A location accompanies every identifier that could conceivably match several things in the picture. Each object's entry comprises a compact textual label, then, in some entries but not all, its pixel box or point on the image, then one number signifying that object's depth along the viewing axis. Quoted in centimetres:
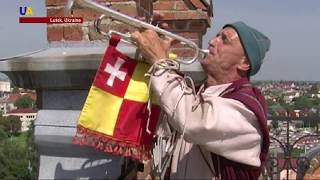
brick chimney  228
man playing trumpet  175
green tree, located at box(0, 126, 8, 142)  5803
